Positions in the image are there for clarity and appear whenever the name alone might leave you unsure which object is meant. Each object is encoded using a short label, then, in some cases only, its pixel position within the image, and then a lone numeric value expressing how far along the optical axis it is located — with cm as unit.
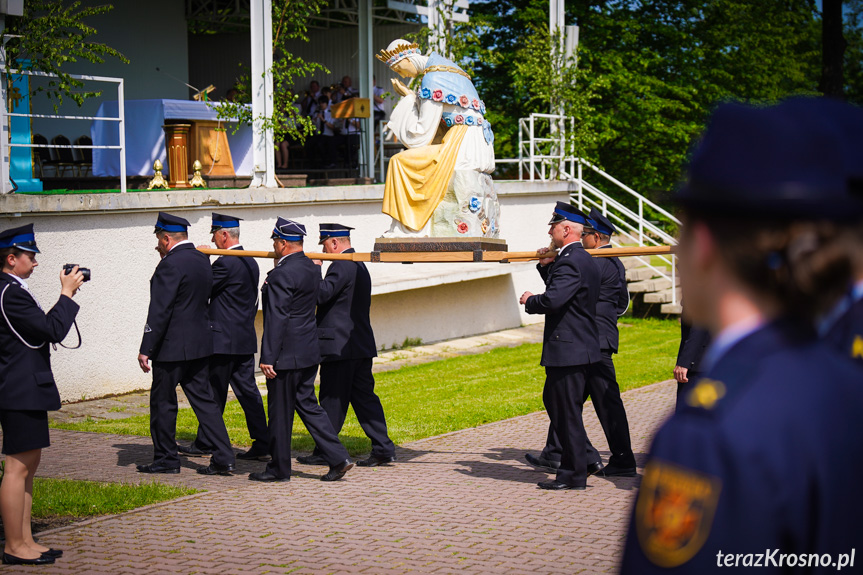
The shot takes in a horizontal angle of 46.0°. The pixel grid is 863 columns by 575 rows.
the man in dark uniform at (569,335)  763
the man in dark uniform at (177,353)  837
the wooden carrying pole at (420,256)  797
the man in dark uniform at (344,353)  866
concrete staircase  1912
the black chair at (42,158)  1498
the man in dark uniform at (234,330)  902
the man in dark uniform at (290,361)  800
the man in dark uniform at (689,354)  736
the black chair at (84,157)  1548
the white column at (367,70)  1900
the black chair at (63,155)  1586
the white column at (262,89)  1461
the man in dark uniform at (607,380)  817
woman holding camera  580
